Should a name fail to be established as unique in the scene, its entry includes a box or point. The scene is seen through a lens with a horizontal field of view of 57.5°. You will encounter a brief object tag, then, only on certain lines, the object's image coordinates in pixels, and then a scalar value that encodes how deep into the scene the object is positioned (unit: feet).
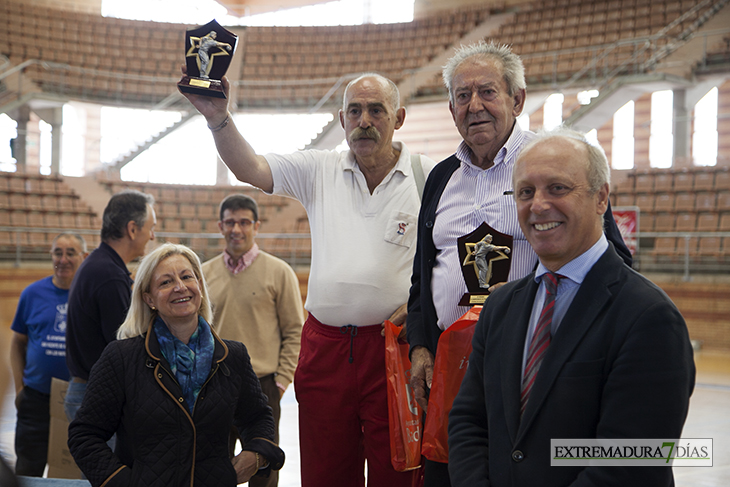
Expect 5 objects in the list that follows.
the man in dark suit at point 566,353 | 4.20
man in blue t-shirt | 10.53
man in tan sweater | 10.88
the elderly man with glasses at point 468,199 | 6.35
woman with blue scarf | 6.53
